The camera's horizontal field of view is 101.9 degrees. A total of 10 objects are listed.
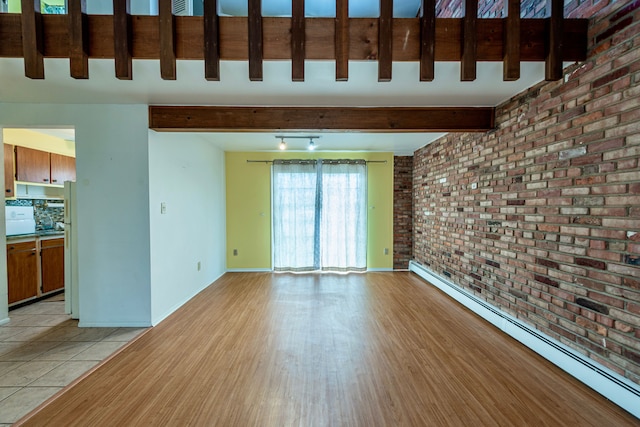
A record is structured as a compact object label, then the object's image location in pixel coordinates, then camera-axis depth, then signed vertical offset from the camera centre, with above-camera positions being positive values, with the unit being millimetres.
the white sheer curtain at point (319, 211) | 4887 -53
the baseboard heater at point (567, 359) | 1593 -1143
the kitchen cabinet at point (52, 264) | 3496 -756
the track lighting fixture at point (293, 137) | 3819 +1056
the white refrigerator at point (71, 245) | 2793 -387
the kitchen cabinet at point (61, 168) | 3988 +651
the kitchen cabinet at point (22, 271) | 3108 -766
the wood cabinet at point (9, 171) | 3311 +497
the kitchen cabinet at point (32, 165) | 3504 +622
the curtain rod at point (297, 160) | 4875 +908
